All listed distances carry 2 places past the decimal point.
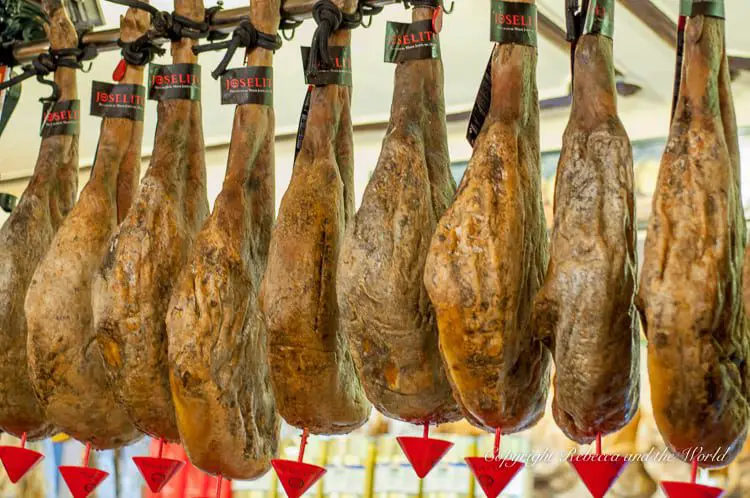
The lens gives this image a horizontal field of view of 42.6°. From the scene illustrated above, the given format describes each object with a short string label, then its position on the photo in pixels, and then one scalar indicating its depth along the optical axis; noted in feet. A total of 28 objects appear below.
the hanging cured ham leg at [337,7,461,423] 5.74
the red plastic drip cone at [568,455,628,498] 5.43
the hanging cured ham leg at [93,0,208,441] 6.66
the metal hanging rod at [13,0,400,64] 7.16
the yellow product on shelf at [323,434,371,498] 14.16
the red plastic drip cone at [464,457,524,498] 5.69
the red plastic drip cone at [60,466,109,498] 6.99
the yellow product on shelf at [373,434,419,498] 13.88
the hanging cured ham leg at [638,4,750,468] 4.83
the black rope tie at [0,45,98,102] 8.27
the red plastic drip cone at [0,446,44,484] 7.32
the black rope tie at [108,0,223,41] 7.37
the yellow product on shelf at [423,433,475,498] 13.50
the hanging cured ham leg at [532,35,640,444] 5.12
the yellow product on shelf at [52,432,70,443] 15.23
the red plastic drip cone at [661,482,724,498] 4.95
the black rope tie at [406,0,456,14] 6.28
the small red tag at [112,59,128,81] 7.80
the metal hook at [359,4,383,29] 6.91
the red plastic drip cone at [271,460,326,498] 6.23
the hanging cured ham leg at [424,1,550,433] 5.33
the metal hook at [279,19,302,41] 7.40
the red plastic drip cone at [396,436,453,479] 6.01
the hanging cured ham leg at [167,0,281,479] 6.37
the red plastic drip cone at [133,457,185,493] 6.75
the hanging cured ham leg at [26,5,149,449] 7.13
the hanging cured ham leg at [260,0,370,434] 6.20
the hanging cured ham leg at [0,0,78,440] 7.77
